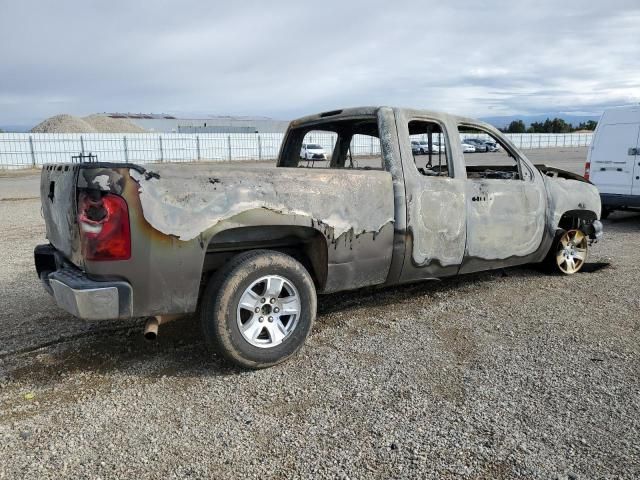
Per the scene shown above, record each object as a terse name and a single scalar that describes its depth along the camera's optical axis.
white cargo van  9.34
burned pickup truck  3.29
